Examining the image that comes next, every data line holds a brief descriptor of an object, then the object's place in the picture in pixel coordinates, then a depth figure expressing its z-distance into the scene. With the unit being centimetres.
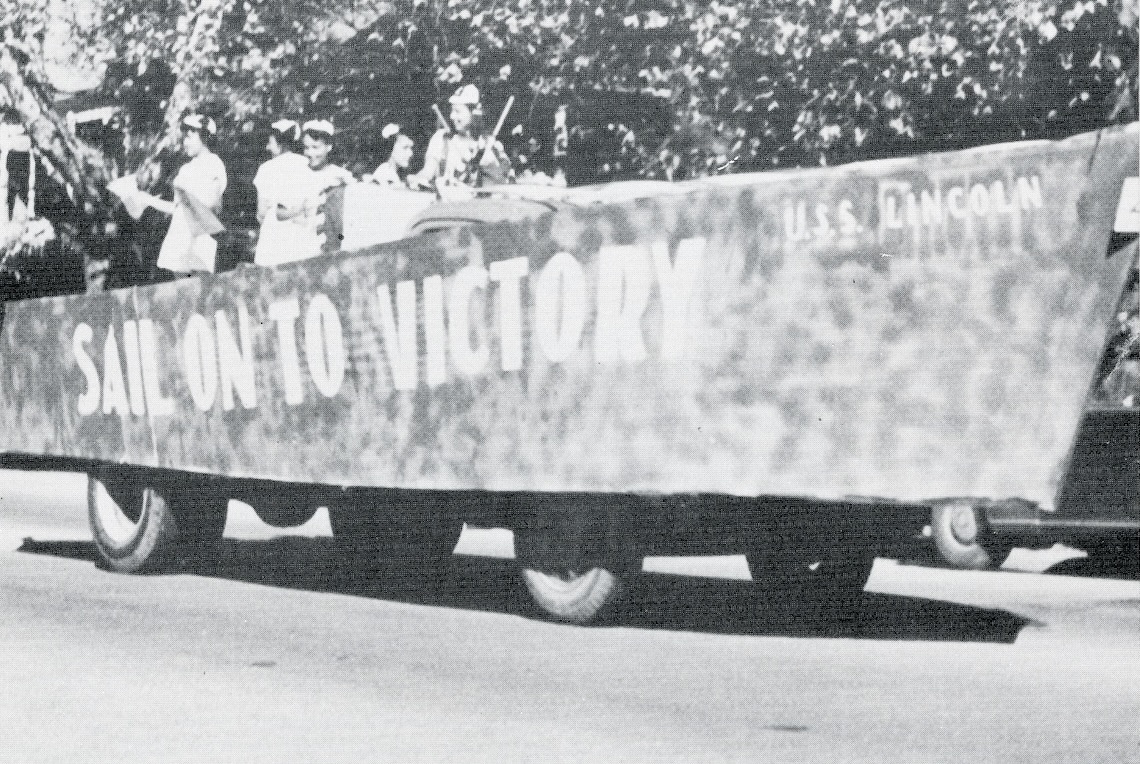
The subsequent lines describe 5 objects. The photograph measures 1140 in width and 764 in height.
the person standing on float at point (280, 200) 1373
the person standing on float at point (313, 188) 1355
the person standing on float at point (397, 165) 1397
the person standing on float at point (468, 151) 1312
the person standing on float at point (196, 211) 1442
